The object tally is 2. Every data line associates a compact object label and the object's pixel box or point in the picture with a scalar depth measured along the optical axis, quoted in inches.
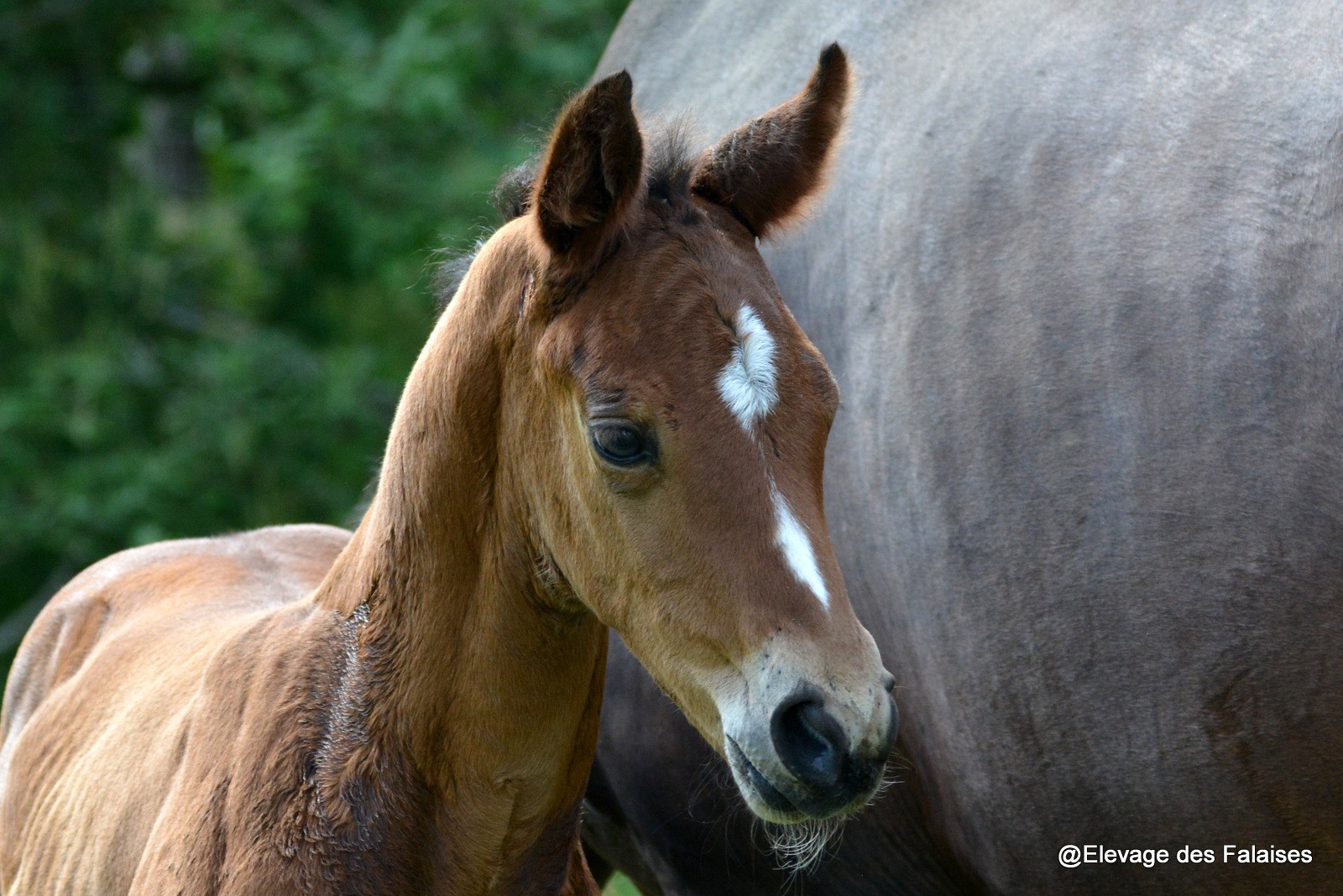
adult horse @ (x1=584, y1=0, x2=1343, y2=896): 191.2
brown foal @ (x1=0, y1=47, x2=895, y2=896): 187.3
